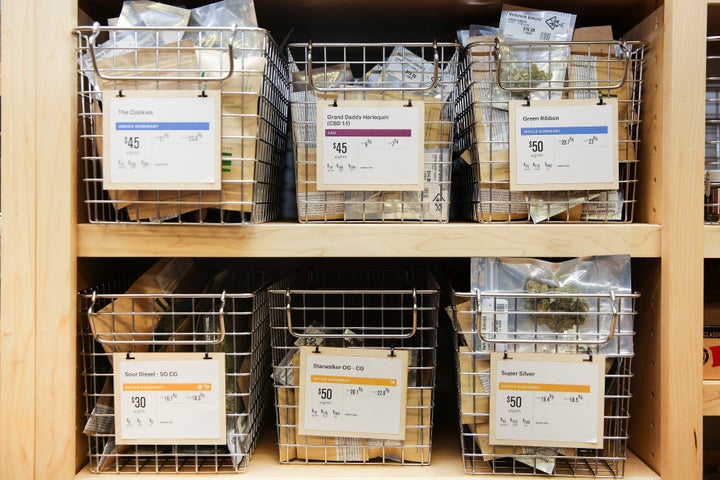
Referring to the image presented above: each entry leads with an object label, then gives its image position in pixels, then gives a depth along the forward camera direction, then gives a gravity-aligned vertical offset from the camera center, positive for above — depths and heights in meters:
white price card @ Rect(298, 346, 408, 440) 1.00 -0.28
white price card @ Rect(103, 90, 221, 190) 0.93 +0.14
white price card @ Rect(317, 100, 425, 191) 0.97 +0.14
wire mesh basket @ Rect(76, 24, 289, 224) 0.94 +0.24
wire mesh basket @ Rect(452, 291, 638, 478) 0.99 -0.20
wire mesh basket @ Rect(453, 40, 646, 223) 1.00 +0.23
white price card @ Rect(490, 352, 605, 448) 0.97 -0.29
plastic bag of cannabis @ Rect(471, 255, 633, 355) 0.99 -0.13
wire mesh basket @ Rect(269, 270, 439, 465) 1.01 -0.32
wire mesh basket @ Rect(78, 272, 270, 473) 1.00 -0.25
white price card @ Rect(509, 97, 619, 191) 0.97 +0.14
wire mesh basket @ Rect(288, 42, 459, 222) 1.01 +0.14
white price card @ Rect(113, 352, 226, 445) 0.98 -0.29
